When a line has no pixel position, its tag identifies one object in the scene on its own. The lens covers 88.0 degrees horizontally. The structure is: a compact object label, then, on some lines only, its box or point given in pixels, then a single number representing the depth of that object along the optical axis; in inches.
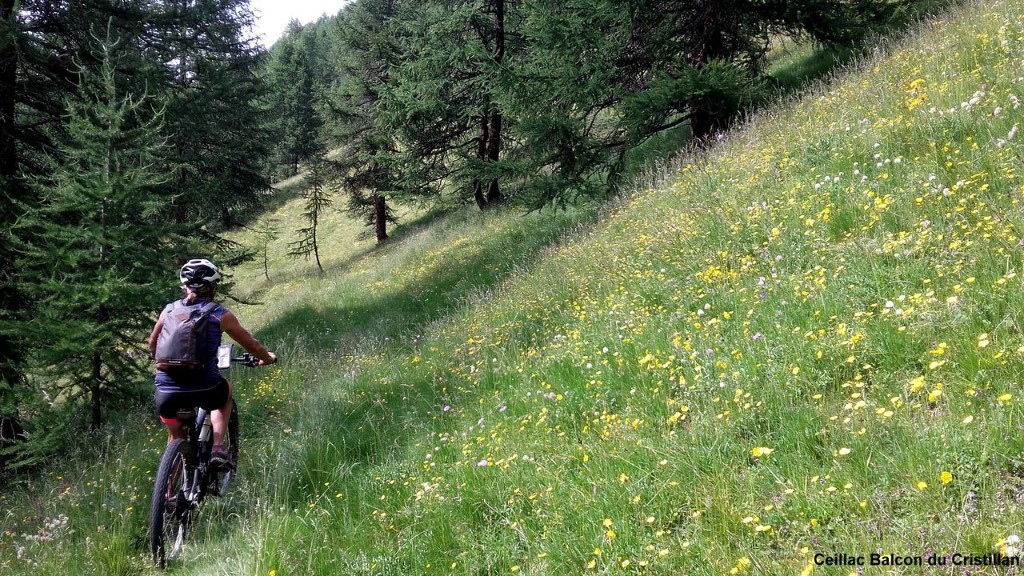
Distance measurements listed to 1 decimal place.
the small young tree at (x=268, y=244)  1220.5
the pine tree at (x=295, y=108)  1742.1
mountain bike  160.4
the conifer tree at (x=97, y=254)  272.2
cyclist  176.2
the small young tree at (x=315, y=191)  1034.1
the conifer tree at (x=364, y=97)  885.8
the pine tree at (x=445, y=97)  652.7
